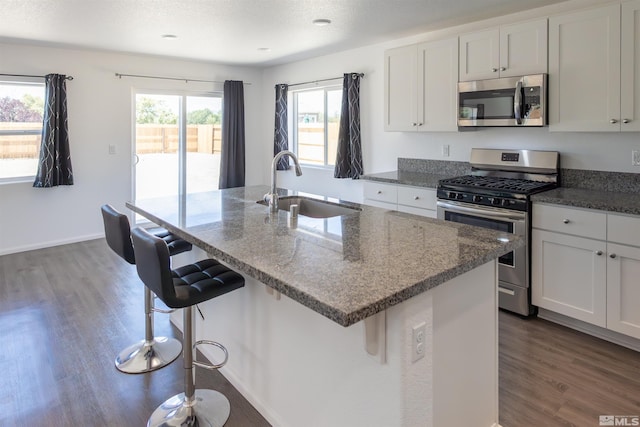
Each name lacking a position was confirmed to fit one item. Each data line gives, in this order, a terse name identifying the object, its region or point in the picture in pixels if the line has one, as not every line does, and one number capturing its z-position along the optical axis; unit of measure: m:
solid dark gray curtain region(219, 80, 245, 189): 6.23
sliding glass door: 5.84
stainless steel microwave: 3.18
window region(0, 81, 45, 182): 4.84
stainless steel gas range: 3.06
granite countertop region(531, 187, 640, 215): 2.59
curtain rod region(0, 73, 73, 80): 4.73
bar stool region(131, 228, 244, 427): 1.69
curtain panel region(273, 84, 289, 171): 6.11
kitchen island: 1.31
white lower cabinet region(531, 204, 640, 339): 2.58
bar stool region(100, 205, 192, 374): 2.28
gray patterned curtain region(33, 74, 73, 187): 4.87
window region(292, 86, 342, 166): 5.65
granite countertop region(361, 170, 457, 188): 3.81
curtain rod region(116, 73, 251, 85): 5.43
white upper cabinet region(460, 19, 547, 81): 3.17
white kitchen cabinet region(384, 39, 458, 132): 3.79
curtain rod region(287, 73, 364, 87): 4.98
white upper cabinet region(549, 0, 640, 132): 2.77
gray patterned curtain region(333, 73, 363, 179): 5.01
